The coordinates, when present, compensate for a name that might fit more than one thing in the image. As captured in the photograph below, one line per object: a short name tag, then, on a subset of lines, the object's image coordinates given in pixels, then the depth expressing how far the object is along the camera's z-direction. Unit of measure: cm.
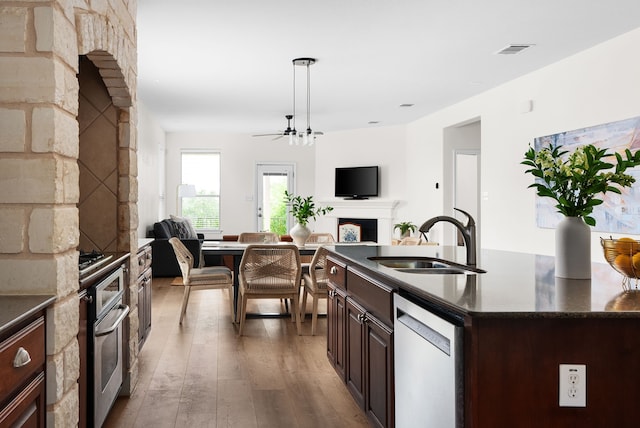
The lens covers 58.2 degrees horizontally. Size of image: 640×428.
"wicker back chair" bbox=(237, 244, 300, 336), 481
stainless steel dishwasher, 162
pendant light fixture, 608
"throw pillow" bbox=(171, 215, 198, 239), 982
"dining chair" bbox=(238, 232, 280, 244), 672
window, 1216
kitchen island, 154
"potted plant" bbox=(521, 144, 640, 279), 199
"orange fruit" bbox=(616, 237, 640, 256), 192
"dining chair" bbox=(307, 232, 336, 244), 652
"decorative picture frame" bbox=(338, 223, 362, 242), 1156
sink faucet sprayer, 260
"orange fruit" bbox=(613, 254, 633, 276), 194
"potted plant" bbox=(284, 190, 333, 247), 602
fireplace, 1109
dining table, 555
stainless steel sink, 277
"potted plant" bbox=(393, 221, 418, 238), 1033
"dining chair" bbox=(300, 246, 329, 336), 497
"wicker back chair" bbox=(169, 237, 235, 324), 534
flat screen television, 1123
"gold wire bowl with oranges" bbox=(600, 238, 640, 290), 192
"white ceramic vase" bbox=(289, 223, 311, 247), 602
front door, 1240
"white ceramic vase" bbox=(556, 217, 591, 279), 206
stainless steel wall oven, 245
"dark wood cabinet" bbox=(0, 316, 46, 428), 144
